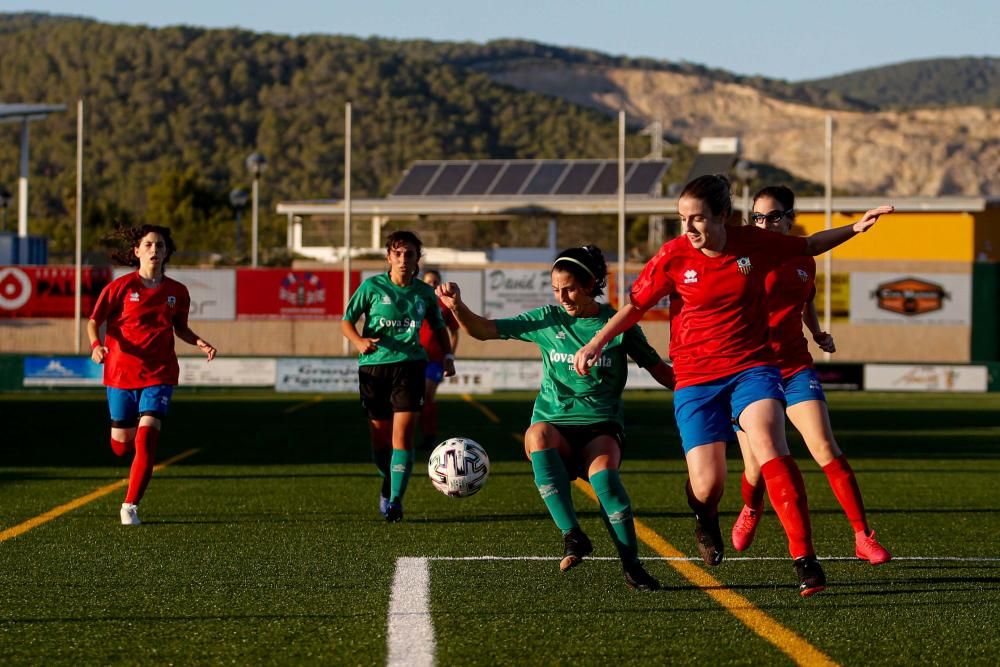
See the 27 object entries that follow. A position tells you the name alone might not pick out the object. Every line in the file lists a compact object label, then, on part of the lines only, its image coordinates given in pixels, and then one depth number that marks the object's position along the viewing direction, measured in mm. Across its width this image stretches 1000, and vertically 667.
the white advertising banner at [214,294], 49719
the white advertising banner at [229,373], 36031
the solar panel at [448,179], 63969
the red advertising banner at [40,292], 49500
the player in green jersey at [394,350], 11453
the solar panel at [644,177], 59969
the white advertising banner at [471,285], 48375
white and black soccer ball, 9875
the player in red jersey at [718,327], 7539
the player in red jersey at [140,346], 11211
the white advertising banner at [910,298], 49500
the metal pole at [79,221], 42844
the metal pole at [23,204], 53812
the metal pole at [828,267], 44406
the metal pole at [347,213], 45188
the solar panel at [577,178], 60969
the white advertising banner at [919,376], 36844
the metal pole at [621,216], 43894
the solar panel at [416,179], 64438
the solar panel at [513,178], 62438
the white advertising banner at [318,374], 35531
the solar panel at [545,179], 61969
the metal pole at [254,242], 51062
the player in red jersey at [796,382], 8445
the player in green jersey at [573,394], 8094
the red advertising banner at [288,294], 49719
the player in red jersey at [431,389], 18953
